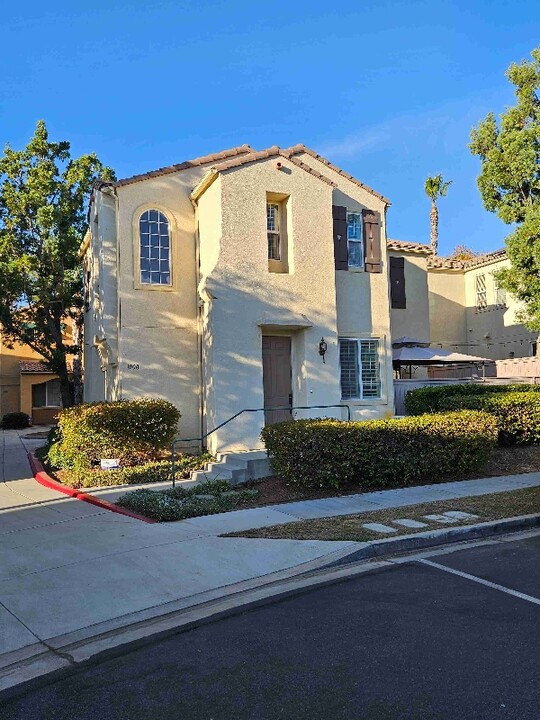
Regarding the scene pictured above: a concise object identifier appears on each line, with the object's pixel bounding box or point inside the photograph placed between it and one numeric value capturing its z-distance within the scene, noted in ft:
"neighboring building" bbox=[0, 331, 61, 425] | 113.60
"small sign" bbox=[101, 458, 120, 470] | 41.91
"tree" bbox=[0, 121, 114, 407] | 73.41
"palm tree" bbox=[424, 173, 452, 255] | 130.00
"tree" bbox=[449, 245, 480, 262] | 156.41
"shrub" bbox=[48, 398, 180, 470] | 42.60
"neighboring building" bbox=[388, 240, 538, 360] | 81.15
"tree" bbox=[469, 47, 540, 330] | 54.44
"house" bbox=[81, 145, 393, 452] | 45.93
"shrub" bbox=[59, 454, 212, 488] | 39.34
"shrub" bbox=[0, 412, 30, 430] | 105.50
